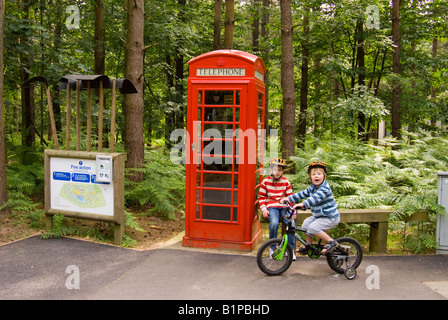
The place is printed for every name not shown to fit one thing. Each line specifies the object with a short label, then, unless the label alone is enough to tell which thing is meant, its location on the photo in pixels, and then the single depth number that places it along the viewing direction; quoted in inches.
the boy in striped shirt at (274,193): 223.5
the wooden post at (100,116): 246.2
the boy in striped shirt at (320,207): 200.2
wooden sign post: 248.5
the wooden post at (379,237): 244.4
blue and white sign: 252.5
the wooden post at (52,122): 254.4
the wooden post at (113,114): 252.7
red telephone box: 233.3
